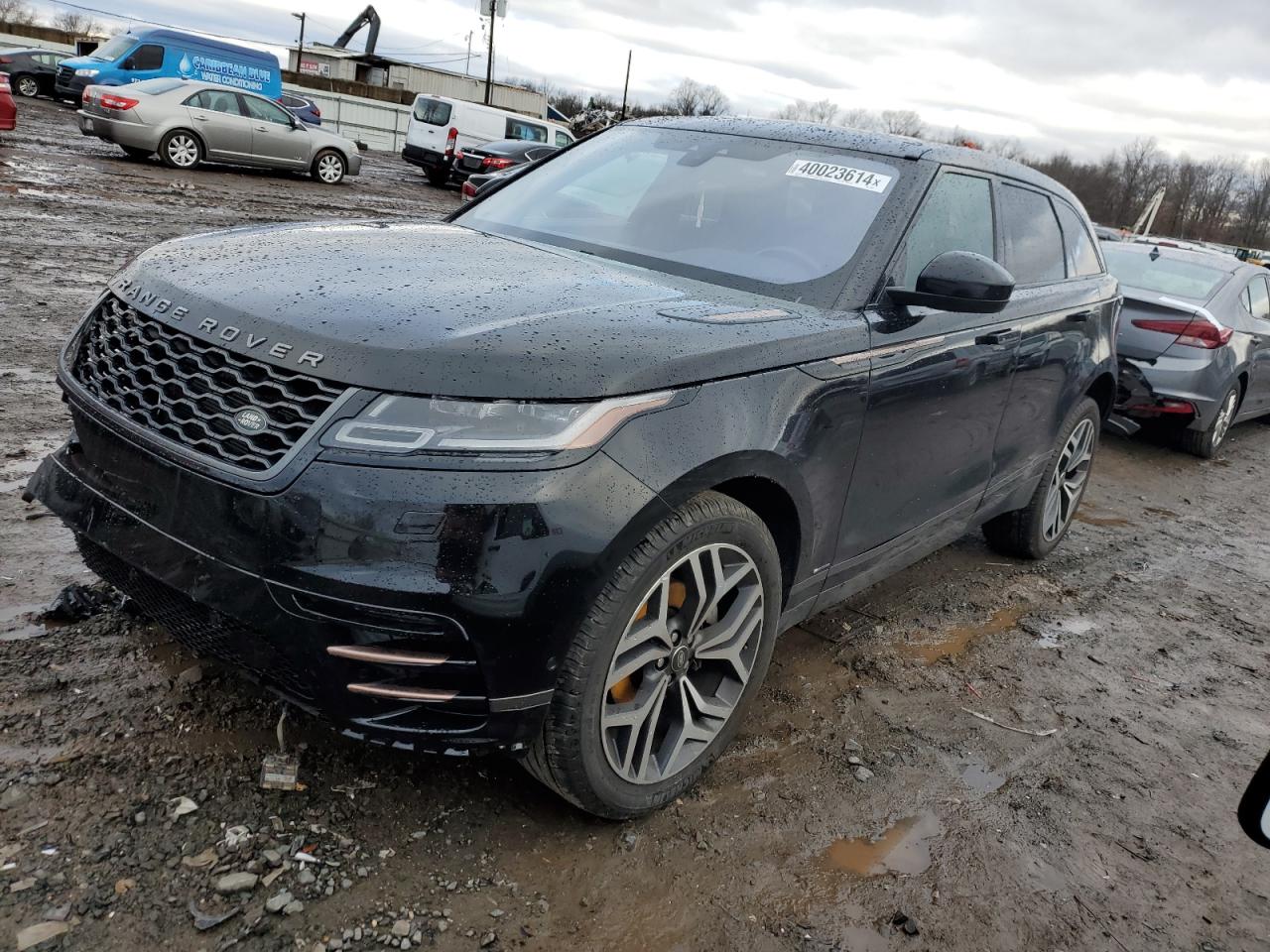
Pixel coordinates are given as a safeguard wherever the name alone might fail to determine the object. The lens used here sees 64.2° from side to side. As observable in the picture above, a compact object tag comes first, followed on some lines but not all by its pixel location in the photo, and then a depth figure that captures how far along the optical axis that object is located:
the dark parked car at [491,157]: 21.09
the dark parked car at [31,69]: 27.84
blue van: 23.84
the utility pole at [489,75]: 50.31
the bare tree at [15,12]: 100.04
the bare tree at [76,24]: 90.69
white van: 23.86
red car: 15.48
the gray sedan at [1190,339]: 7.70
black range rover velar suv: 2.07
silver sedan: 17.00
